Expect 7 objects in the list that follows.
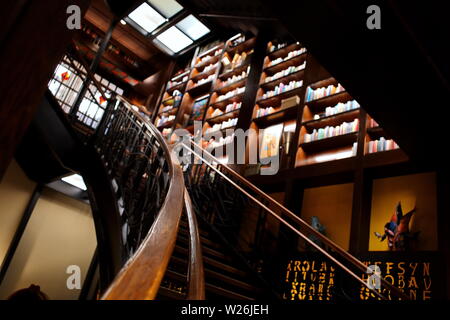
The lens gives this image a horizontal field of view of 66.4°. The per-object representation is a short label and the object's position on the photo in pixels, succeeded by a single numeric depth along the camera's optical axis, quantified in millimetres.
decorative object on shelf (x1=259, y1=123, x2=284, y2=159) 5781
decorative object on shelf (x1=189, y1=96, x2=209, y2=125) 7734
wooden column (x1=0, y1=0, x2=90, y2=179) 839
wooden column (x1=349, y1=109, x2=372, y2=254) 4027
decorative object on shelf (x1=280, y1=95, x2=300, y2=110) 5793
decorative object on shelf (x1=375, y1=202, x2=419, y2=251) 3785
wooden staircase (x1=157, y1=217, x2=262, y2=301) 2961
